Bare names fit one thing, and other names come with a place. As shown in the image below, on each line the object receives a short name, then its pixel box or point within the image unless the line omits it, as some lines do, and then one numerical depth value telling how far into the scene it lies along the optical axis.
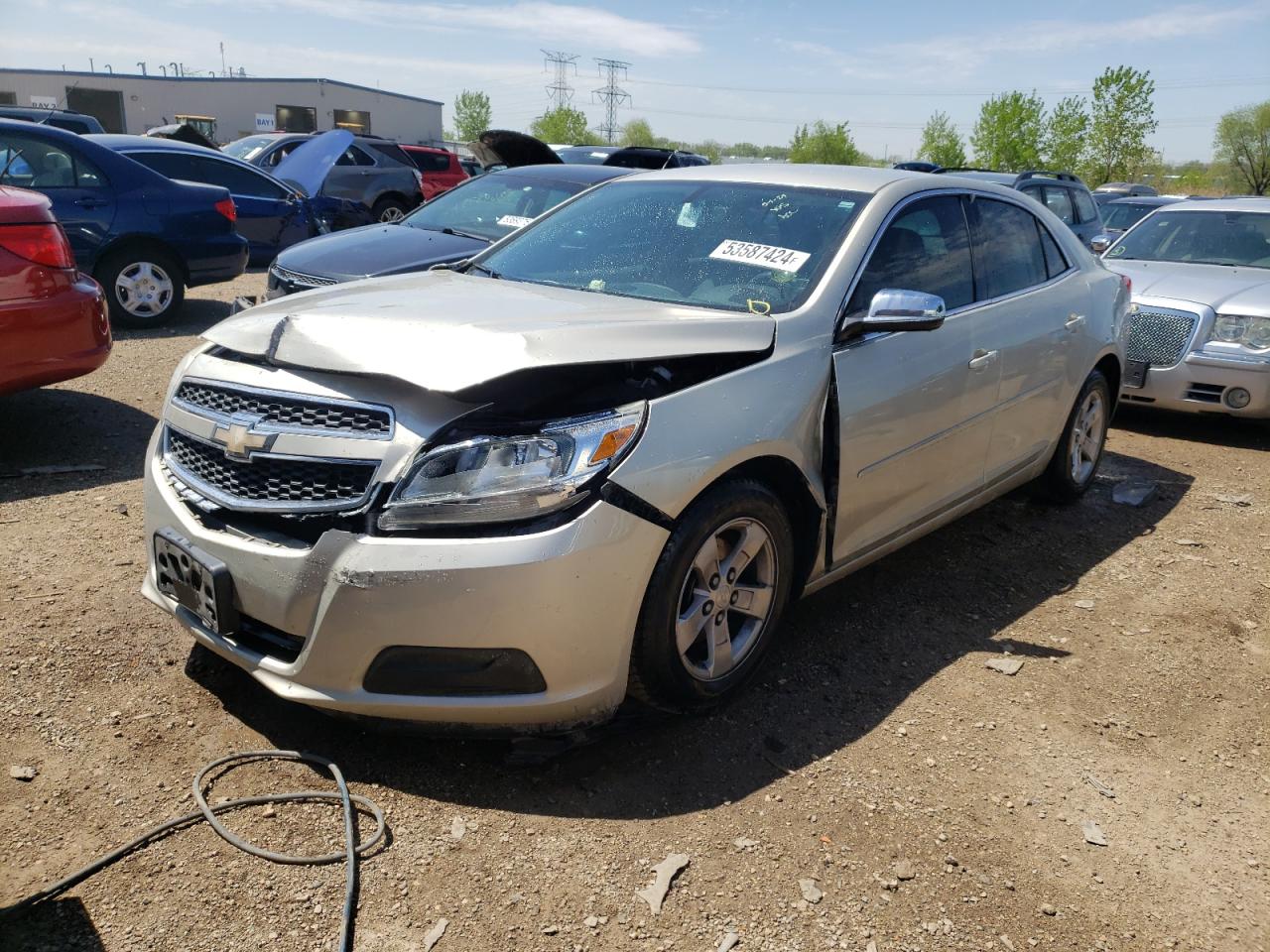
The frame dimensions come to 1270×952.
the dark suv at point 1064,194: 11.62
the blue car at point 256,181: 10.37
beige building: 60.09
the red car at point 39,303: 4.79
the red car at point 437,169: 19.72
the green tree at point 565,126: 79.38
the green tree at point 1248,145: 52.25
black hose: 2.32
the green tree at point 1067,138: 48.56
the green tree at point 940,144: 64.75
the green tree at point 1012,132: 50.78
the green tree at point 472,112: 98.44
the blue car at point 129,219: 8.25
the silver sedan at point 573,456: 2.58
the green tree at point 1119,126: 46.06
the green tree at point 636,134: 104.25
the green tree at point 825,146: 71.00
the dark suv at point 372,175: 14.91
